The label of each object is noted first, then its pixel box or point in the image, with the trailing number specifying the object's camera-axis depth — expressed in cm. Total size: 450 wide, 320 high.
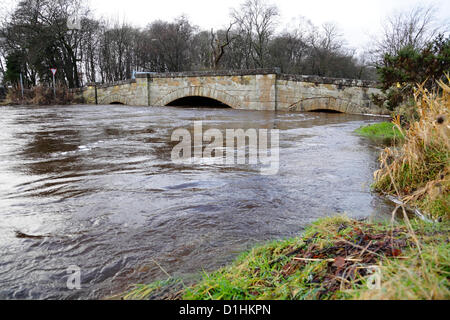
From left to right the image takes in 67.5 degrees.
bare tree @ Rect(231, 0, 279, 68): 3659
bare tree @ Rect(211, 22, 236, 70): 2788
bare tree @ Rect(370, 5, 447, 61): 2631
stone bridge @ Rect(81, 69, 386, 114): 1426
